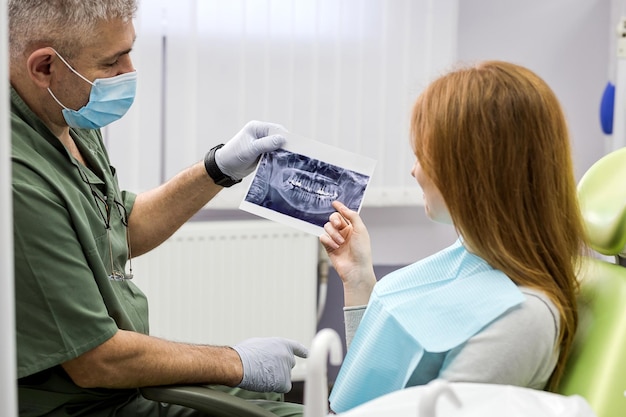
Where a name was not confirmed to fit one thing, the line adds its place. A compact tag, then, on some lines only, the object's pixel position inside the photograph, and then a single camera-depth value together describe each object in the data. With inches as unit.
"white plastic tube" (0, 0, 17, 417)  31.0
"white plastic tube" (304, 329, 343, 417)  34.4
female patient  45.0
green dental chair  45.5
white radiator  103.1
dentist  52.7
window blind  100.2
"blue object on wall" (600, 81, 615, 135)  108.8
